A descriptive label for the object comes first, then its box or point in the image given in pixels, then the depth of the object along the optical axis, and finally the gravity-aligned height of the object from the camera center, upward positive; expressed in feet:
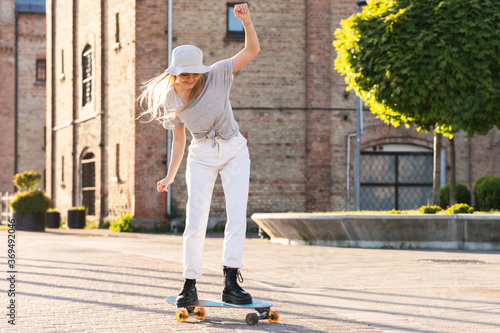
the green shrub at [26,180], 73.10 +2.25
